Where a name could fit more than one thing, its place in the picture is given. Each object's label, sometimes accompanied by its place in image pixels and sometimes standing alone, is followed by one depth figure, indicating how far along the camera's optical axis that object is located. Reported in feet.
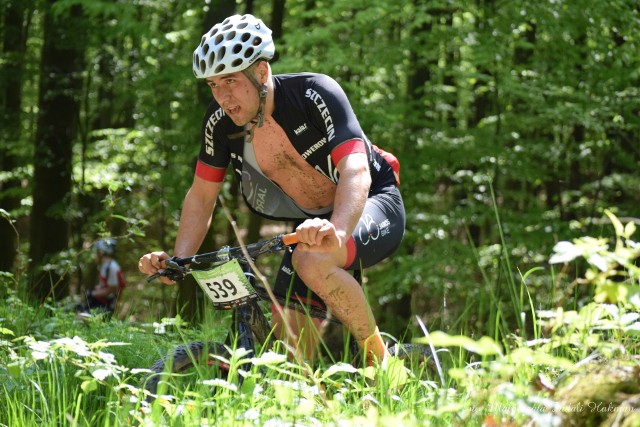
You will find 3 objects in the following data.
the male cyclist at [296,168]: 22.52
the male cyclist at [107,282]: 62.59
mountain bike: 21.53
